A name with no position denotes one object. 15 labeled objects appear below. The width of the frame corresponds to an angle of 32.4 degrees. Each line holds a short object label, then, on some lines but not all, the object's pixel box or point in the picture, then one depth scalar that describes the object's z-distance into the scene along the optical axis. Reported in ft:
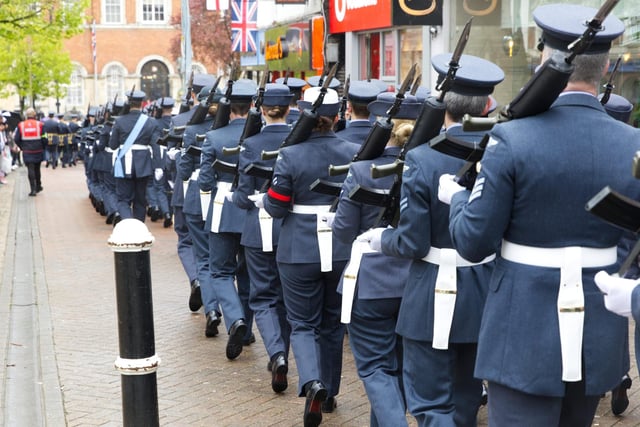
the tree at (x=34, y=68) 149.18
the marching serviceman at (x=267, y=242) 22.74
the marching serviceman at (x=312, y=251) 20.49
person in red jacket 74.28
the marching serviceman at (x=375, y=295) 17.07
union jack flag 86.74
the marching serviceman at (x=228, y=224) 26.20
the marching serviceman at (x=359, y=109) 22.26
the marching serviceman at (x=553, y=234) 11.87
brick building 207.62
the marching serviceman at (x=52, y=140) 108.47
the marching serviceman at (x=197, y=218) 28.48
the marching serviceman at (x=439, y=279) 14.80
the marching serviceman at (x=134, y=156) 48.60
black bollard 14.23
